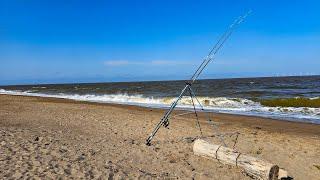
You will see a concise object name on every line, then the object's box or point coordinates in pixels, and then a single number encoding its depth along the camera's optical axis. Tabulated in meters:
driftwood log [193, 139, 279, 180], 4.76
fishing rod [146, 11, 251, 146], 6.31
